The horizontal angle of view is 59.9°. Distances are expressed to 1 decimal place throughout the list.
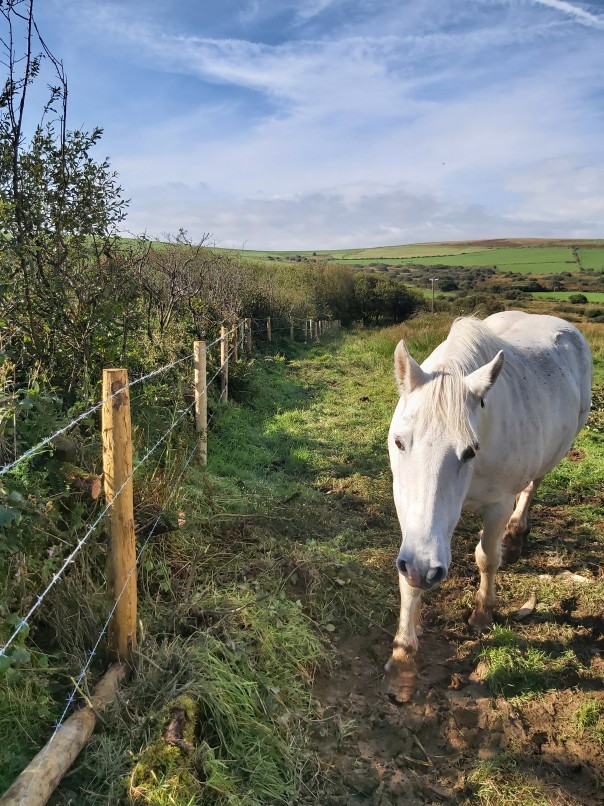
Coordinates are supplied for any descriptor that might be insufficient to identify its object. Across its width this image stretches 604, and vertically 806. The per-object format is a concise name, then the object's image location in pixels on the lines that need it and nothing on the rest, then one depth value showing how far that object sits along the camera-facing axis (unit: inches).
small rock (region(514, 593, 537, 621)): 144.6
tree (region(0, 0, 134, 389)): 141.6
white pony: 99.5
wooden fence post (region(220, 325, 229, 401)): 346.6
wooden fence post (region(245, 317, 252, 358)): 628.1
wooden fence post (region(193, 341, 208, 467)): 221.1
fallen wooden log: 67.9
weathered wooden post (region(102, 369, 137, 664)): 95.1
